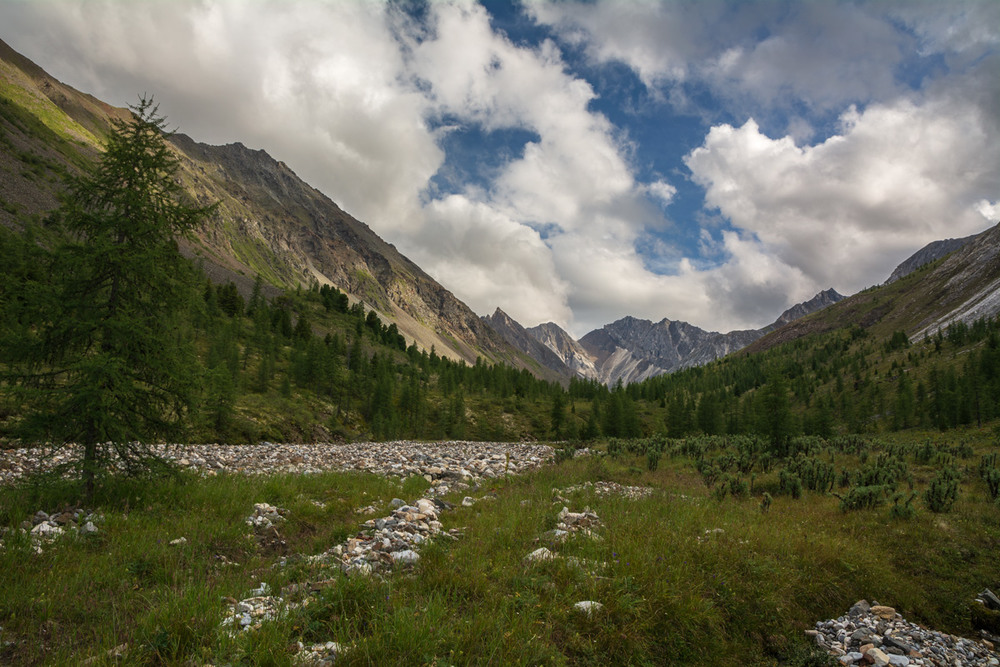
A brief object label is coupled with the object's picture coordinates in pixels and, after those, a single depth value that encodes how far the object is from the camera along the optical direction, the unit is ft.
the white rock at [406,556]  24.22
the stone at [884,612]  25.14
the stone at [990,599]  26.96
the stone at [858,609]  25.34
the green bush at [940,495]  43.69
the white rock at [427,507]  35.91
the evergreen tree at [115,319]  29.09
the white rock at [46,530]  23.54
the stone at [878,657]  20.54
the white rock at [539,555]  24.70
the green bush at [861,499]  43.75
